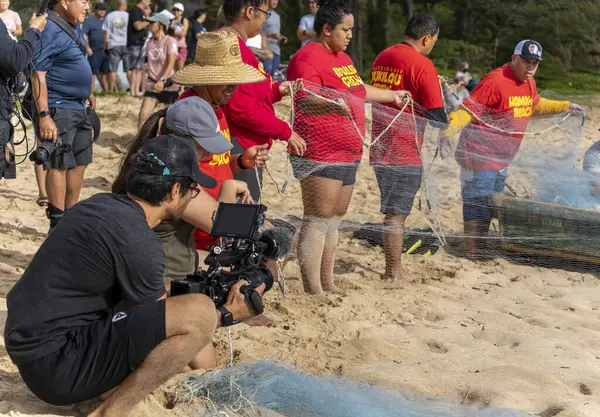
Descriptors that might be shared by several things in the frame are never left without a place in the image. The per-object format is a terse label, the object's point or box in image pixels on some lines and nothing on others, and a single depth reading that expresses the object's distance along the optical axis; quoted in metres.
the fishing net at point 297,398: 3.62
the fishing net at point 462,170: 5.49
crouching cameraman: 3.20
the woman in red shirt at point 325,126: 5.43
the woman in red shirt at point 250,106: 4.93
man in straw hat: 4.38
